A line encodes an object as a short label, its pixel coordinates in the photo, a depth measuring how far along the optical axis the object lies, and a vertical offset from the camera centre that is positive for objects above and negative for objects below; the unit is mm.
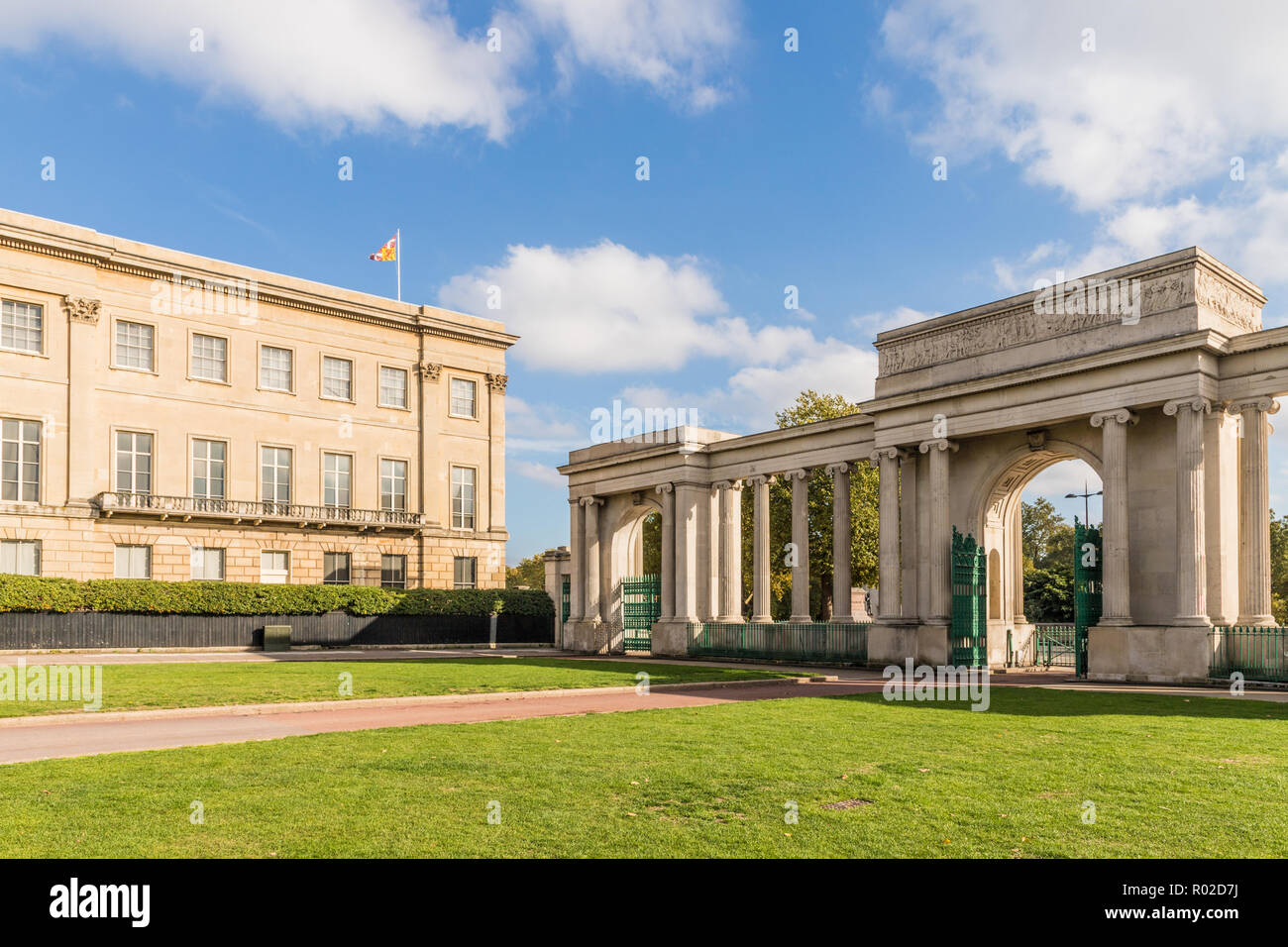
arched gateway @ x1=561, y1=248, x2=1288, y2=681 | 24344 +2359
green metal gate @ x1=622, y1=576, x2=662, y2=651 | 41656 -2969
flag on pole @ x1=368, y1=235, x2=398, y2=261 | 53438 +15151
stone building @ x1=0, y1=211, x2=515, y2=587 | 43344 +5657
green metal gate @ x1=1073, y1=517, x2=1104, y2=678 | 26797 -1267
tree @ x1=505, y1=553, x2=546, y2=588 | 115625 -4208
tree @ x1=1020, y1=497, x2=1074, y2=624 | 94875 -89
